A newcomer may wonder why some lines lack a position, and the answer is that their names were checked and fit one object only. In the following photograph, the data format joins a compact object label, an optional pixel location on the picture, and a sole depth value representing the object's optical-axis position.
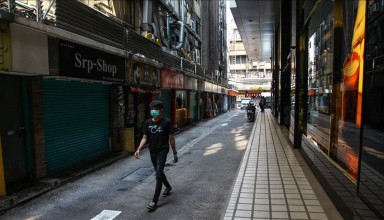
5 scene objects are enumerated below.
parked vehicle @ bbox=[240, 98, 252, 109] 43.59
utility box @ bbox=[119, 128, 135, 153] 10.00
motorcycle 22.15
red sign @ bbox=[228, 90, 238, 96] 40.96
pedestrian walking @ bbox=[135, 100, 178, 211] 5.29
